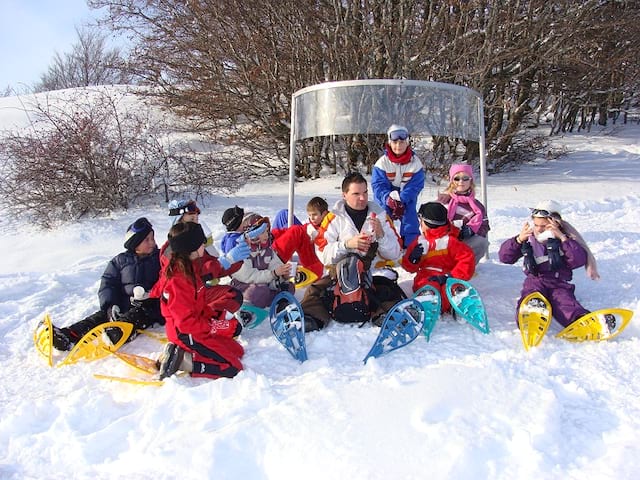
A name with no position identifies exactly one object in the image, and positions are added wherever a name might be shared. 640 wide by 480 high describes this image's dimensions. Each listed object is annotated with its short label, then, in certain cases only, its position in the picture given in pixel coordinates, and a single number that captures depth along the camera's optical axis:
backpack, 3.66
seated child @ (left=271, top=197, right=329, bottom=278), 4.37
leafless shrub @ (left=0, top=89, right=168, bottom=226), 7.97
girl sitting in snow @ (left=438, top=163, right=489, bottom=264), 4.57
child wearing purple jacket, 3.54
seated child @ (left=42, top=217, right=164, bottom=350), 3.73
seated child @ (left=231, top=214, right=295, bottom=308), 3.93
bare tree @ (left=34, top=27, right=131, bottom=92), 27.91
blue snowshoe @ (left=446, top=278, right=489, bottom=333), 3.45
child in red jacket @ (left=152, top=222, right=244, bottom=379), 2.97
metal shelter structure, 4.76
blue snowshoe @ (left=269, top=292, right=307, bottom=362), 3.24
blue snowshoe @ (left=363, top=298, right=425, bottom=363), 3.18
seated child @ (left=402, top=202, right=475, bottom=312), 3.92
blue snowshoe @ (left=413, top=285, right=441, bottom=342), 3.39
